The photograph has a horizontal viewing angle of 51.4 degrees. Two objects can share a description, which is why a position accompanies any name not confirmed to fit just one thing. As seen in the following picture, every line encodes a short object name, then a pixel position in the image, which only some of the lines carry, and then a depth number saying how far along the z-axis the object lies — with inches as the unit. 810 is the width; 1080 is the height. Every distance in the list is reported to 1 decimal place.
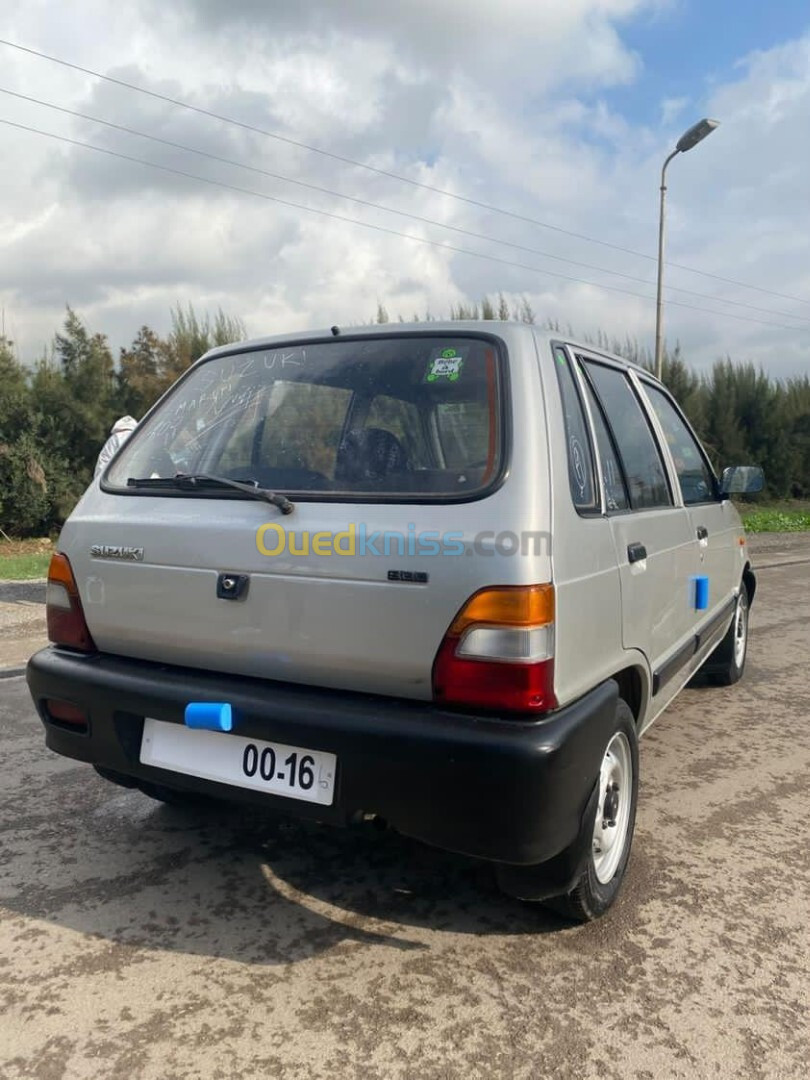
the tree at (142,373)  560.1
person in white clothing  271.1
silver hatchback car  80.6
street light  597.0
